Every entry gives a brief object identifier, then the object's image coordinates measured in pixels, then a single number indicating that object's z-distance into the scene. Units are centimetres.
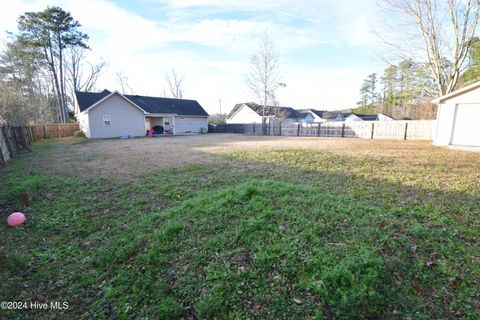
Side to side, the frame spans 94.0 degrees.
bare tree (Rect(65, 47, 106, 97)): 2942
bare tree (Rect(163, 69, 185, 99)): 4468
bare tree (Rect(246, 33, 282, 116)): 2683
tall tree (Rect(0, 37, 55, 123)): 1875
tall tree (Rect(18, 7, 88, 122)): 2269
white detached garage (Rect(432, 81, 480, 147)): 1012
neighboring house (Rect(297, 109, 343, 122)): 4532
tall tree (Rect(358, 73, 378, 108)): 5319
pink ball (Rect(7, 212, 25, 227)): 384
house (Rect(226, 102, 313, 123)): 3162
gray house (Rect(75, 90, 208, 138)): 2072
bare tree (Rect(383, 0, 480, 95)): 1422
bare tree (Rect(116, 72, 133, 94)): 4112
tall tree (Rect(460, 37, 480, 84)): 1495
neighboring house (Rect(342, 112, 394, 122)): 4425
